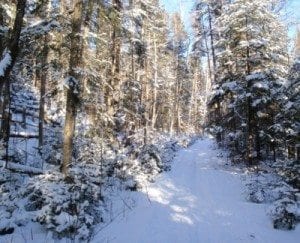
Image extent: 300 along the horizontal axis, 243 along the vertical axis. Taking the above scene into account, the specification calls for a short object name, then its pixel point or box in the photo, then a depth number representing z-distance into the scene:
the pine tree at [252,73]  11.48
